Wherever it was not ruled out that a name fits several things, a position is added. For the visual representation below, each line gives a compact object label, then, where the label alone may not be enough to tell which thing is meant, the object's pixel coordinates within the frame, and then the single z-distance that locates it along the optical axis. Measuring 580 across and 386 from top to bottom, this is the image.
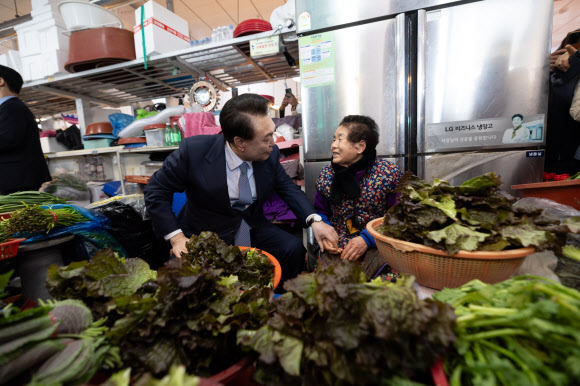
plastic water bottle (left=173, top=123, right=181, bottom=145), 3.38
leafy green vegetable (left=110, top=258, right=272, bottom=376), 0.64
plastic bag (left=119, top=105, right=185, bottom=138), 3.55
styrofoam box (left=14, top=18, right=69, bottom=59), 3.80
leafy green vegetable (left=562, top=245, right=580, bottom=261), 0.73
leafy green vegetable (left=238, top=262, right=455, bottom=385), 0.52
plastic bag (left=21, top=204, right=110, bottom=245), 1.86
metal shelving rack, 3.13
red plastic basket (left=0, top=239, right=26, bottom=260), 1.36
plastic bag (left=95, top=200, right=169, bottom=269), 2.45
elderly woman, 1.89
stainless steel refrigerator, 2.15
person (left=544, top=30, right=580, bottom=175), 2.12
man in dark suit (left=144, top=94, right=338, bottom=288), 1.93
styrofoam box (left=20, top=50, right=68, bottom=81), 3.73
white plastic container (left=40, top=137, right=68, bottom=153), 4.30
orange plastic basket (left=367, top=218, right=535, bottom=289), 0.78
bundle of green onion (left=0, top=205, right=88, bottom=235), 1.63
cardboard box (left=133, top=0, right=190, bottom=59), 3.16
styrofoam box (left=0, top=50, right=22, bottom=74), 4.25
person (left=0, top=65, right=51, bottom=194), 2.56
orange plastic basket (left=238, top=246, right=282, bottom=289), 1.21
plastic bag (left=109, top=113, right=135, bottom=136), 3.96
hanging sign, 2.78
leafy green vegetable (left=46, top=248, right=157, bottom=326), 0.75
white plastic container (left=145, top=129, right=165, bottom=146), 3.45
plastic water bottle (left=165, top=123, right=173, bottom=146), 3.42
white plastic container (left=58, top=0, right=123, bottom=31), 3.41
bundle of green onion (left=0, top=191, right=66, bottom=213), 1.92
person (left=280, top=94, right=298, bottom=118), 3.59
